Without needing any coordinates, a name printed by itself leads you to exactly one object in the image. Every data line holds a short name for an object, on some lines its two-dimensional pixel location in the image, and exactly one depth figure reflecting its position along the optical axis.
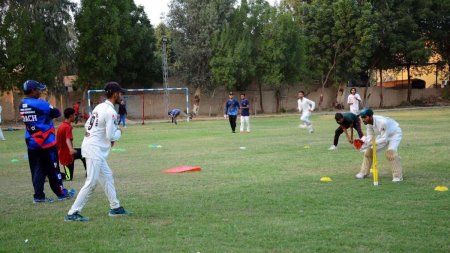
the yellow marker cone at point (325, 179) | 10.33
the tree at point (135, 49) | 41.84
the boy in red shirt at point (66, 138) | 10.77
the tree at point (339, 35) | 47.19
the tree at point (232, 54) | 43.50
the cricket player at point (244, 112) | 24.73
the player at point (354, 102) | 22.52
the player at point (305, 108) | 22.73
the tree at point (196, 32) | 44.44
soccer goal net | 44.41
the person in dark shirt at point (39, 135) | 8.83
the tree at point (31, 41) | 36.91
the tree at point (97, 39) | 39.91
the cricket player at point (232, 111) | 24.88
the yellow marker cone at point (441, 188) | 8.97
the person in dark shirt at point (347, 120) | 11.16
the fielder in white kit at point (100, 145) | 7.23
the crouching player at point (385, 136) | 9.95
